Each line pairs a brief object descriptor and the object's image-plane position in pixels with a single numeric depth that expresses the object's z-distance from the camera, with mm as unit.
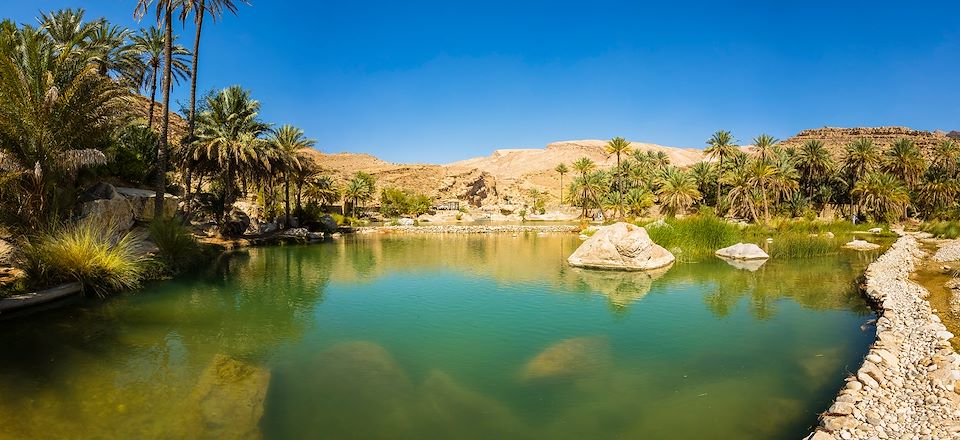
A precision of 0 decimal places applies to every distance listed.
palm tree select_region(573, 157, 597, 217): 62856
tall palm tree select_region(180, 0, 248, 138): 25055
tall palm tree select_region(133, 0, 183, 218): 20500
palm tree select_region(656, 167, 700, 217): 50688
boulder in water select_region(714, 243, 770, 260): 22798
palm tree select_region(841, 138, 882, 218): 49250
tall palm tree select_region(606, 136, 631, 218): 54156
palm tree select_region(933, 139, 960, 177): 49031
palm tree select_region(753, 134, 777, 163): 52094
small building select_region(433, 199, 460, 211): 101650
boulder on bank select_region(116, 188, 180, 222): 20594
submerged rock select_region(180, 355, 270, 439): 6117
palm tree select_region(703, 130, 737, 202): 54981
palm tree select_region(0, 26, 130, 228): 12836
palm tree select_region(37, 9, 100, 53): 28802
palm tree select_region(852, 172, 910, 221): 44781
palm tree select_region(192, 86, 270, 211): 27781
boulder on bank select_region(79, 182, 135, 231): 17516
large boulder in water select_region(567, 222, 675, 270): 19969
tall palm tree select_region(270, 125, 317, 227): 33378
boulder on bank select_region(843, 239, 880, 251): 27262
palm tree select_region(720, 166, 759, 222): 46531
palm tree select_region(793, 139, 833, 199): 51156
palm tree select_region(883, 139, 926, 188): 48094
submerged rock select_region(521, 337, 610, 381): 8250
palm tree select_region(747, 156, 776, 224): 44156
